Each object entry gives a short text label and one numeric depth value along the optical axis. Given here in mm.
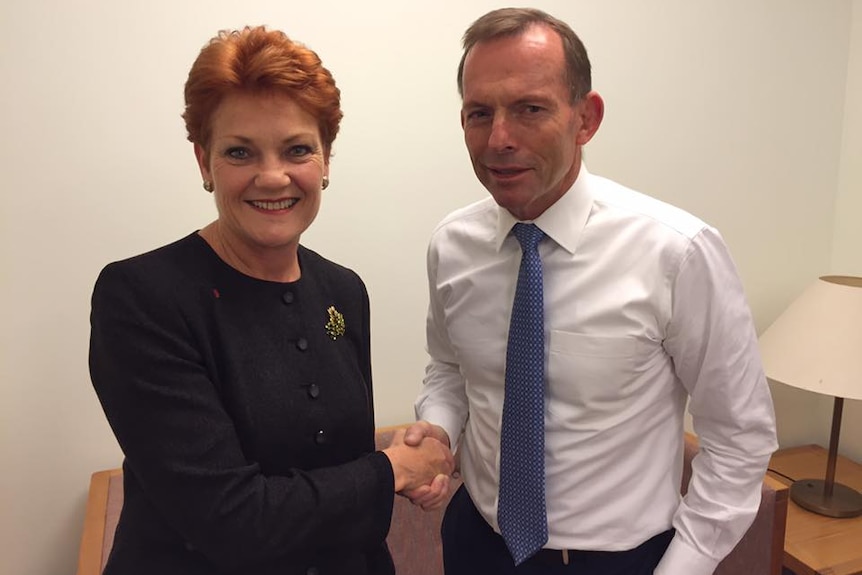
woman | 990
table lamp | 2125
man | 1203
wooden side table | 1993
